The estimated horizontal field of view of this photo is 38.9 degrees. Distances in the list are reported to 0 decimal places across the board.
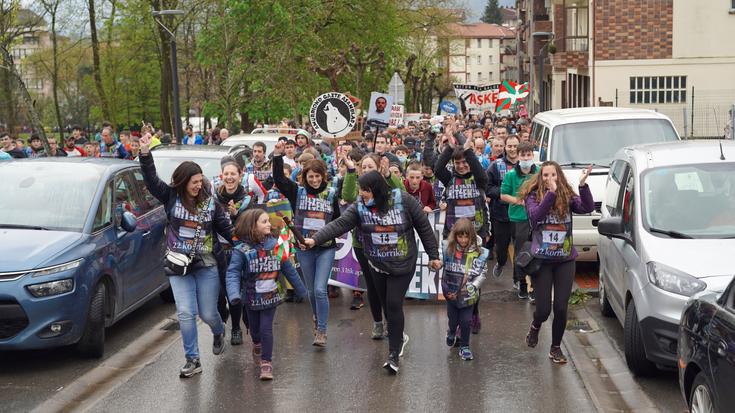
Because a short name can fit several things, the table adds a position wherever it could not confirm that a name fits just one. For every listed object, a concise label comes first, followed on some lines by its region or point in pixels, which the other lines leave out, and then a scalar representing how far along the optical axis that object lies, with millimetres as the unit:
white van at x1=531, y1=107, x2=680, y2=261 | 13695
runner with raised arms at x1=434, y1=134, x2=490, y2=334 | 10406
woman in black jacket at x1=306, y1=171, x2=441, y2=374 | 8188
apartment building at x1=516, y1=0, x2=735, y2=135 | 34719
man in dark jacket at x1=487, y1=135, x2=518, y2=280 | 11305
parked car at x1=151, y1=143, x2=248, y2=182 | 13430
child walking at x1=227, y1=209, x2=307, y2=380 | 7930
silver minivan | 7227
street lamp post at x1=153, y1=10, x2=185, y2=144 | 27906
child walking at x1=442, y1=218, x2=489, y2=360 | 8508
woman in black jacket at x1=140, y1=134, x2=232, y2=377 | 8070
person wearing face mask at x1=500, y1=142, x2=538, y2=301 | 10078
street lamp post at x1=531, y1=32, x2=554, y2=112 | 37156
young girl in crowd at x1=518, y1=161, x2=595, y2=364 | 8297
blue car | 8203
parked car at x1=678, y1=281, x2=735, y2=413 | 5094
